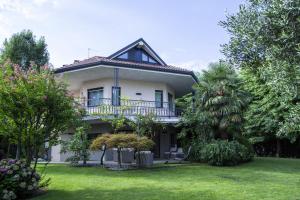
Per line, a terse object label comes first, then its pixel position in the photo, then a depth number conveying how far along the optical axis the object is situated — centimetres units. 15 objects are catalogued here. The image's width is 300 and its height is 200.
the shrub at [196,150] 1401
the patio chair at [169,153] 1601
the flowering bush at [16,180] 692
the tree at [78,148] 1324
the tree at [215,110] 1395
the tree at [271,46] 469
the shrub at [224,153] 1286
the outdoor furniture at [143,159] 1248
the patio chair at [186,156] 1458
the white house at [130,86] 1509
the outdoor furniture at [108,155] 1559
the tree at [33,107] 748
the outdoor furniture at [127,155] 1290
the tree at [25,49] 2088
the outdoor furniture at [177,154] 1486
